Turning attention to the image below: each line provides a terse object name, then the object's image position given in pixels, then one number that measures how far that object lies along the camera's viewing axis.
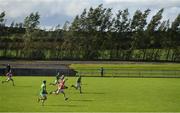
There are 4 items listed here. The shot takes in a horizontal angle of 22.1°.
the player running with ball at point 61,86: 31.34
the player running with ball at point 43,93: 27.94
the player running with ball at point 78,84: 37.15
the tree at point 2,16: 133.88
